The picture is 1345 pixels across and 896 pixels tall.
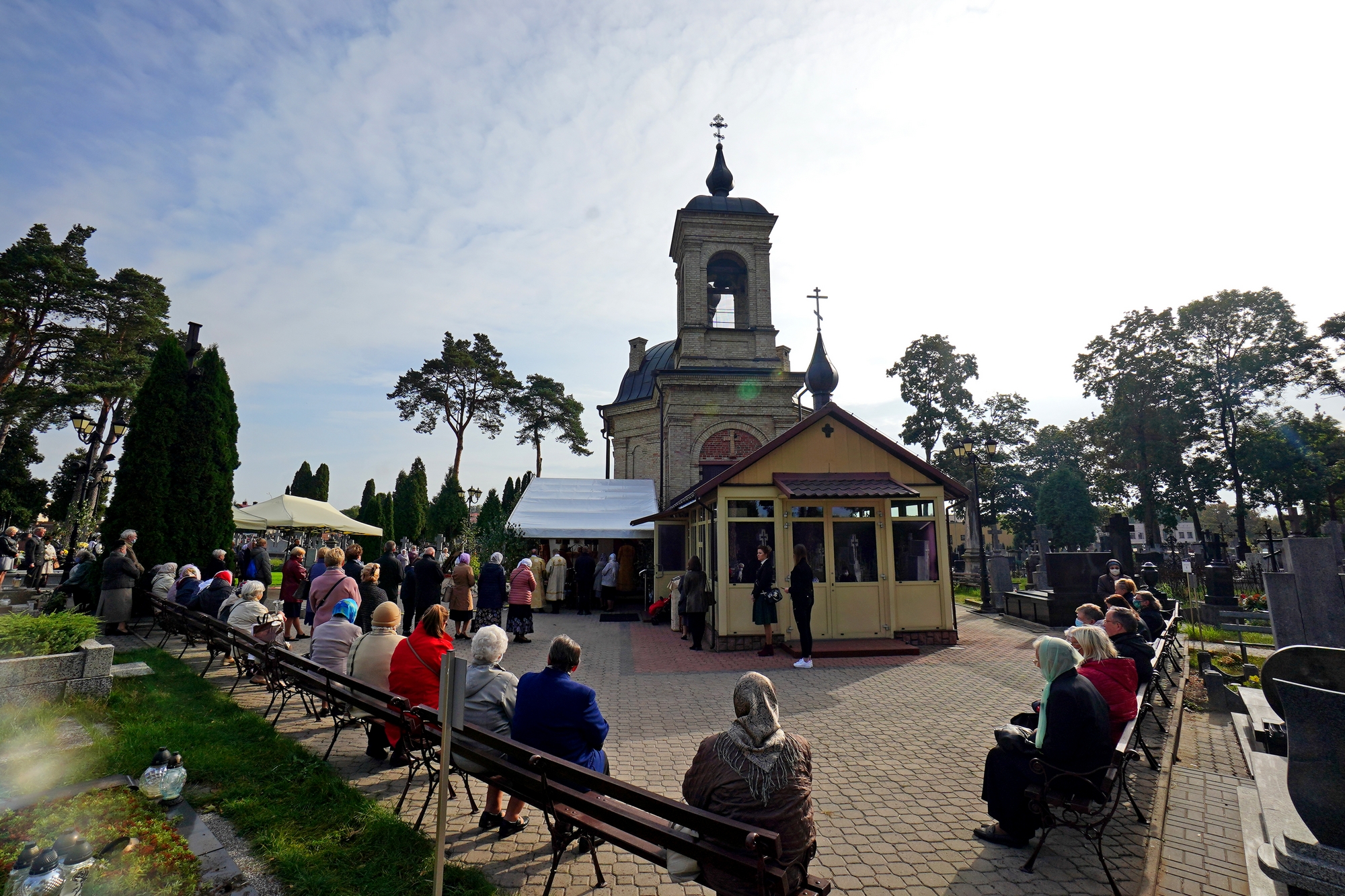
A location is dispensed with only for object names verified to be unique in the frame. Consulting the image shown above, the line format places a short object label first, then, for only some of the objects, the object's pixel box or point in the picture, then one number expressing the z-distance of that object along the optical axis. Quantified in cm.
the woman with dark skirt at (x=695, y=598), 1117
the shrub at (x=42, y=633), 597
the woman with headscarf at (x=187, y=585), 964
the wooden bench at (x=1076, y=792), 375
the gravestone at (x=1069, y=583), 1414
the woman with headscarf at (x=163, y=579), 1098
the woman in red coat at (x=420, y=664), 495
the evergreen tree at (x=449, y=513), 3600
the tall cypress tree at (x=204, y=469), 1205
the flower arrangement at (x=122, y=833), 313
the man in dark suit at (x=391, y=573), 1156
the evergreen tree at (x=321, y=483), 4503
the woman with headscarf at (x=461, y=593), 1131
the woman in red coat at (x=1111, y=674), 440
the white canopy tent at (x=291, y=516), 1673
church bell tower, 2356
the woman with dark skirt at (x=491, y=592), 1164
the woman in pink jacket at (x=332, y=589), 777
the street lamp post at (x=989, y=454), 1800
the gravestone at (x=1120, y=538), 1933
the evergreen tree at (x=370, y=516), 2961
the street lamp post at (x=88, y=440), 1756
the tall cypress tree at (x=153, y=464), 1152
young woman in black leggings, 963
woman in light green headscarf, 384
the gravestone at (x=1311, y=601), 823
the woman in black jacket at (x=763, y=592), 1027
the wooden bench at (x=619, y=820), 260
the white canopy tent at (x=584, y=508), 1973
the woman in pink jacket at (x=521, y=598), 1202
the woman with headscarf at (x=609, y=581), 1786
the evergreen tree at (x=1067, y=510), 3694
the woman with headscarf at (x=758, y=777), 286
